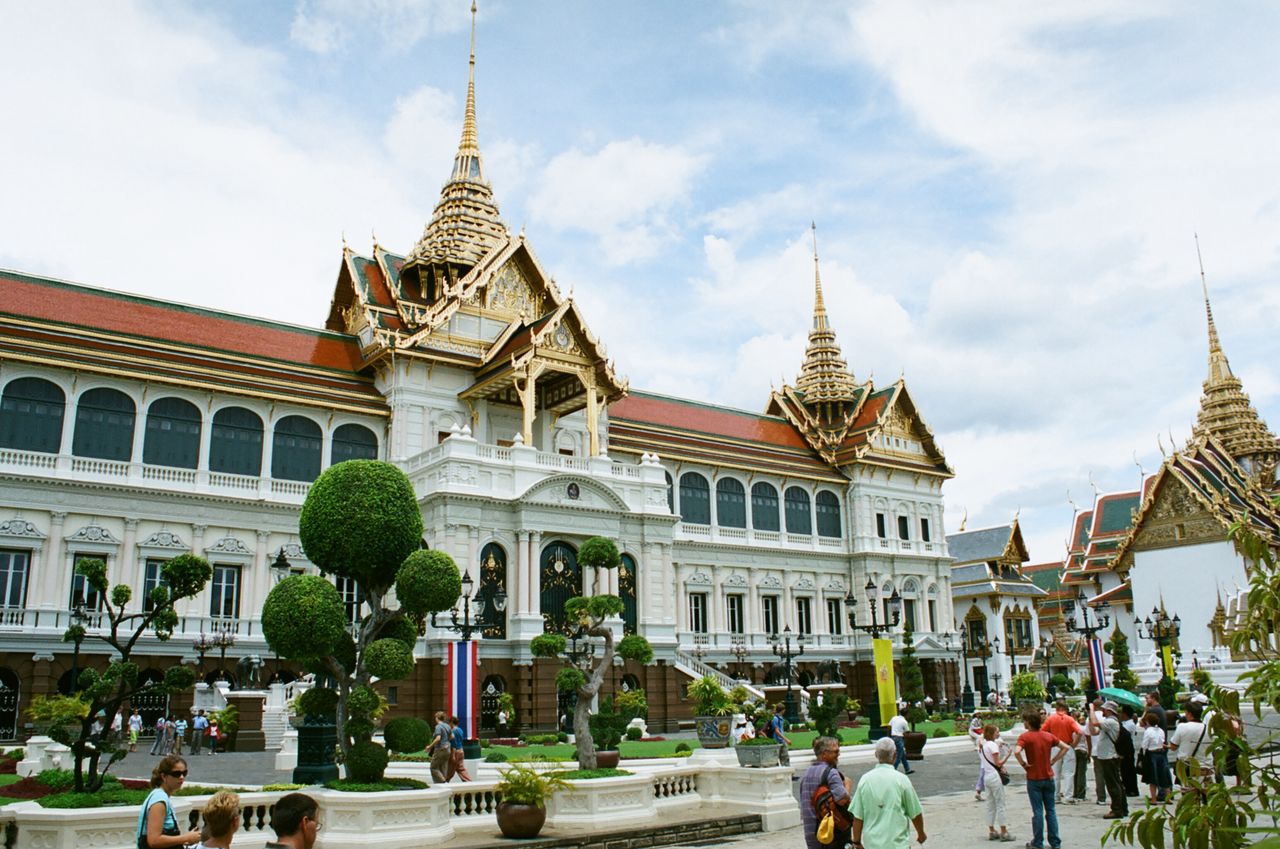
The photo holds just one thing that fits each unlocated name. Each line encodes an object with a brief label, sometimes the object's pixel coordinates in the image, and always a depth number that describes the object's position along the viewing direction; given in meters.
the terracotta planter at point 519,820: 13.05
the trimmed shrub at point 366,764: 13.42
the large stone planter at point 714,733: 20.05
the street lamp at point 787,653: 32.66
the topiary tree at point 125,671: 13.27
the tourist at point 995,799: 12.99
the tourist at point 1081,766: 16.50
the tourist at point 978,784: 16.15
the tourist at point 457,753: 17.16
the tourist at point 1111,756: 14.46
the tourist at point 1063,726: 14.49
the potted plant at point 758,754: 15.83
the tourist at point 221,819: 5.88
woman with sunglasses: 7.20
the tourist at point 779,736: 17.78
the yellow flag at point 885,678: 27.14
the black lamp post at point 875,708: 27.16
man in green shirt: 7.71
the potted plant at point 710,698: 29.00
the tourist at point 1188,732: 13.88
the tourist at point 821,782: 8.54
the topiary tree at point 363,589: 14.52
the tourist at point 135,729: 26.30
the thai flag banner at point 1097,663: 32.31
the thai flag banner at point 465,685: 20.91
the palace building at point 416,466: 29.92
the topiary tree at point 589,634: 17.16
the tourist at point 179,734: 24.38
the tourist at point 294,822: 5.37
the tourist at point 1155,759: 14.45
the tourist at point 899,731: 20.30
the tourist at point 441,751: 16.09
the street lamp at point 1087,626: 32.25
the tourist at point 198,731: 25.20
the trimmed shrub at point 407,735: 14.36
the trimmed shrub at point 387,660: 14.72
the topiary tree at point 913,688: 34.12
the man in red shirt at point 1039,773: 11.77
